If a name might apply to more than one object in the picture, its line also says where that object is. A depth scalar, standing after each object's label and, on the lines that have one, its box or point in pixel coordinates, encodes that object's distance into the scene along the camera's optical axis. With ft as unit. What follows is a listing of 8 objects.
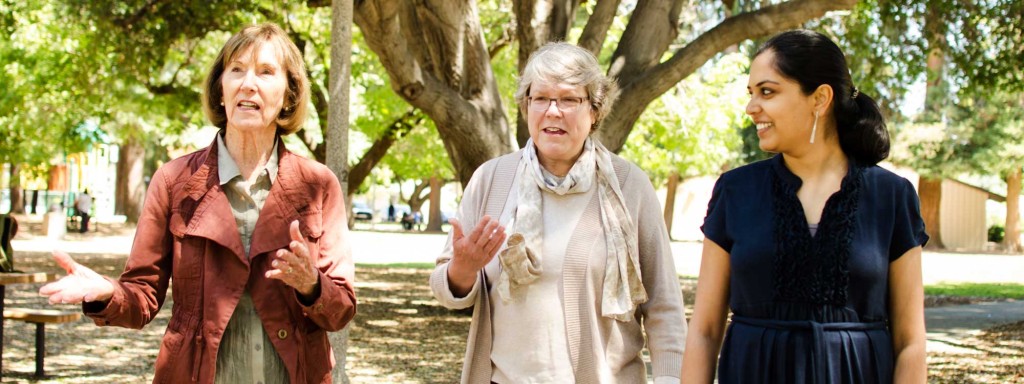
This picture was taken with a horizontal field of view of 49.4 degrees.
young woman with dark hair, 9.02
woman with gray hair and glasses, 11.17
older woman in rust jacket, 9.80
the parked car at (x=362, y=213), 251.80
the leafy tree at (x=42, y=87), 69.57
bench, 28.30
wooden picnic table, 26.05
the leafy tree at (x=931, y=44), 44.80
